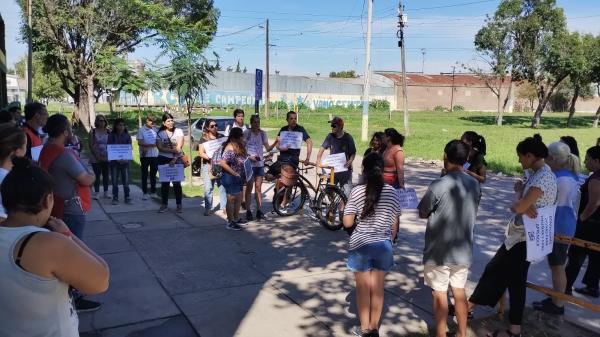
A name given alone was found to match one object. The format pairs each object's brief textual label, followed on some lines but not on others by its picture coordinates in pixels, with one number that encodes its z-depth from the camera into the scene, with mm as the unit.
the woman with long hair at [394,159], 6789
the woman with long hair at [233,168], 7676
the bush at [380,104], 75038
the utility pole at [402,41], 27062
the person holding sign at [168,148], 8969
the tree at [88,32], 26734
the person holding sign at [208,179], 8648
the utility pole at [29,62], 23961
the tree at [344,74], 115344
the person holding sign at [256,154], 8633
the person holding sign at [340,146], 8078
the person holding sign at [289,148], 8749
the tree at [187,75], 10938
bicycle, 7875
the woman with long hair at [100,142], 9633
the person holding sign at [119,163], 9539
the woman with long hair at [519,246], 4109
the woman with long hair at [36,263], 1959
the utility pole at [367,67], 21966
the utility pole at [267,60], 41175
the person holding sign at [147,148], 9852
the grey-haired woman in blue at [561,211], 4750
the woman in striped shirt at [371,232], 4137
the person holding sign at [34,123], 5570
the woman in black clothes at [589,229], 4910
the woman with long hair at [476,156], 6429
